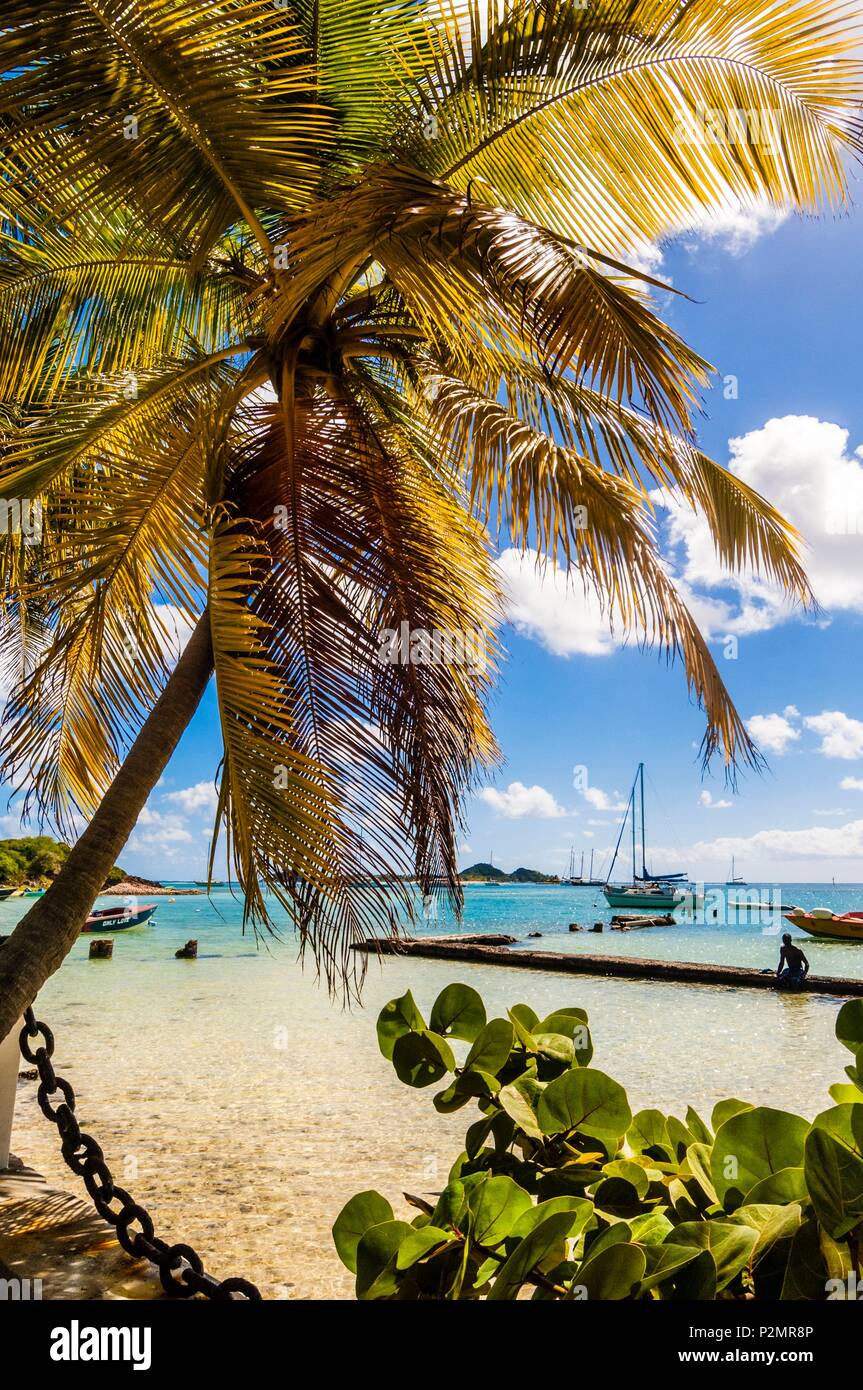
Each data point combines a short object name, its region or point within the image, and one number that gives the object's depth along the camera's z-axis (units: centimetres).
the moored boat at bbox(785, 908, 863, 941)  3034
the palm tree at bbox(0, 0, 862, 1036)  305
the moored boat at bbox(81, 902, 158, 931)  3682
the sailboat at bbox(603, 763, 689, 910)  6372
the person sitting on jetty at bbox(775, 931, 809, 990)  2014
